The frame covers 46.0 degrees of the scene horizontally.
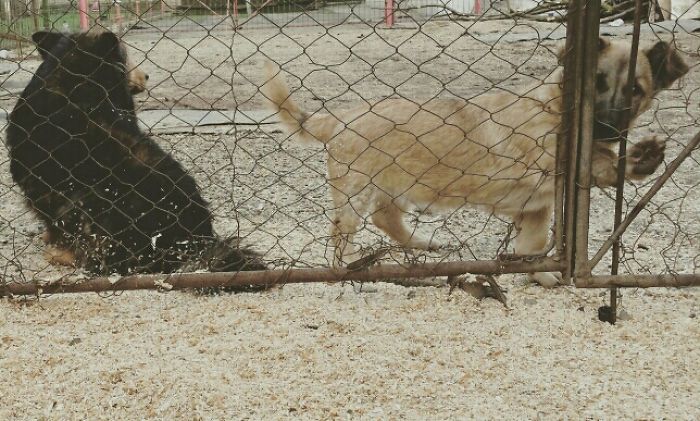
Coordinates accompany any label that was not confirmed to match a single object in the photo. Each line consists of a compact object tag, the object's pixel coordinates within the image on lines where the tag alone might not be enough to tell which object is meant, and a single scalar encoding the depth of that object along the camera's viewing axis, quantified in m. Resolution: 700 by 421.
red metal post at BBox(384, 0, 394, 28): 15.02
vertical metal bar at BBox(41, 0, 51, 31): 11.47
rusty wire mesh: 4.06
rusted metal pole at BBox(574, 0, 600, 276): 3.01
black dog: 4.07
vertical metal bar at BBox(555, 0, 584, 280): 3.04
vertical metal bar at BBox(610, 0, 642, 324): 3.00
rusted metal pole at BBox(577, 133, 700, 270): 3.09
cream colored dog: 3.57
